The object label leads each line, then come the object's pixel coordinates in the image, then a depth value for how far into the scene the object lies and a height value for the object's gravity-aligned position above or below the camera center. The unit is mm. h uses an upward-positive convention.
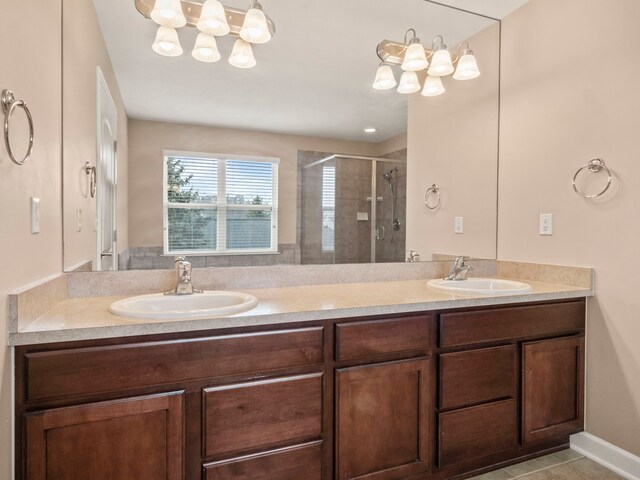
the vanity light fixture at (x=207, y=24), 1741 +927
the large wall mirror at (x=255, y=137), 1753 +463
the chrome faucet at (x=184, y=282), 1694 -227
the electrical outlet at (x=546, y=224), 2201 +51
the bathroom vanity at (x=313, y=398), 1172 -606
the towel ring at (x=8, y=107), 1026 +316
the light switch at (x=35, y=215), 1257 +41
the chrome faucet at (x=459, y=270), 2271 -218
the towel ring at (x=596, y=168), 1900 +322
